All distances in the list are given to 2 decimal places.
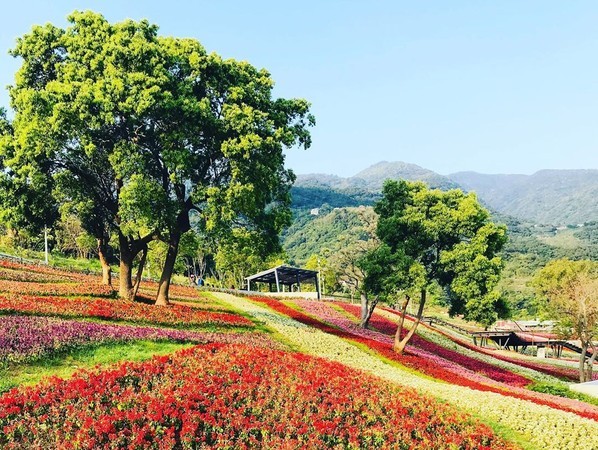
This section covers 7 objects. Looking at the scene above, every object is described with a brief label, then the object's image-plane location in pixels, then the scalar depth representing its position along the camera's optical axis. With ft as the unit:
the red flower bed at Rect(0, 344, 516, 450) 31.12
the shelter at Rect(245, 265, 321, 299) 219.61
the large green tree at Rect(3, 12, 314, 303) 81.97
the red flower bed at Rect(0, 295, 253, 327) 66.54
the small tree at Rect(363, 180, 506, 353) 101.04
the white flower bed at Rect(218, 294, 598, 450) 46.29
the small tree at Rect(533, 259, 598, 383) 134.00
